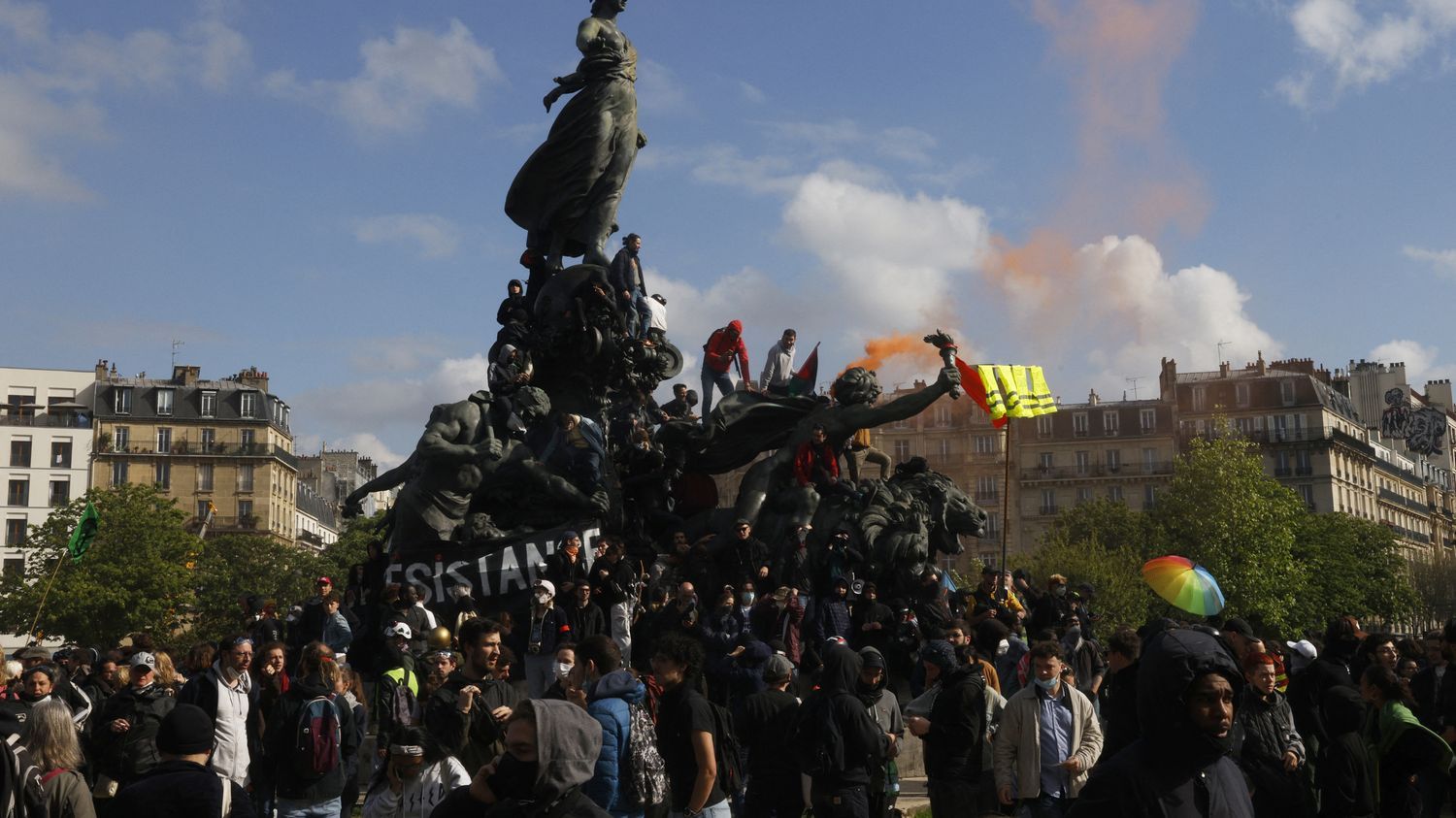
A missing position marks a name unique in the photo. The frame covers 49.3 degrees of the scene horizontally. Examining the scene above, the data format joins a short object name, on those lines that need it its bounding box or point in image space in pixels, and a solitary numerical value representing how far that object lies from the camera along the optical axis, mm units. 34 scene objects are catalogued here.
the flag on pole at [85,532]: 29656
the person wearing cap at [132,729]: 10023
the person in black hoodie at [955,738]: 10438
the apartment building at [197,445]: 97500
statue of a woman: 26625
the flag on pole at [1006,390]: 27812
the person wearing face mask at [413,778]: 8320
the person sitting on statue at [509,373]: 24172
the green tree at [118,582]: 59750
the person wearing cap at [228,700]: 10461
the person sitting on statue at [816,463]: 23500
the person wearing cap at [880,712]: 10352
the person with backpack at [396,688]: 11680
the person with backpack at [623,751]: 7859
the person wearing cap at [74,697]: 11875
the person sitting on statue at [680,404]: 26078
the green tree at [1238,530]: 60406
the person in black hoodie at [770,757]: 10078
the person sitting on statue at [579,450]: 23312
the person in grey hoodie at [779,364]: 27156
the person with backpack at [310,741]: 10016
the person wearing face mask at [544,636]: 16078
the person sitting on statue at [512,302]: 25375
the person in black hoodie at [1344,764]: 9797
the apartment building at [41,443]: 91062
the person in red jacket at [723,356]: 27438
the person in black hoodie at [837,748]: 9602
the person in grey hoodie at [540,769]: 5648
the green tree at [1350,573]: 67750
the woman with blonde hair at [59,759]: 7340
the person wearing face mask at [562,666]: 9476
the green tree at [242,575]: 68750
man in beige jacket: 9523
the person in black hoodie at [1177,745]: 4531
